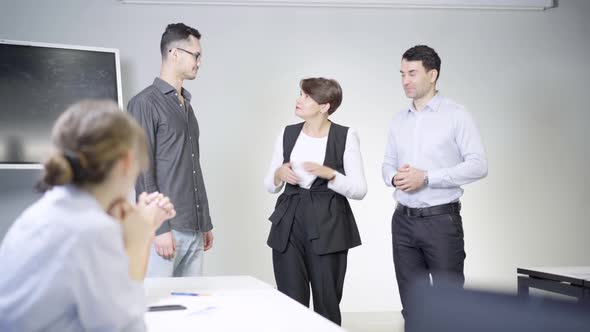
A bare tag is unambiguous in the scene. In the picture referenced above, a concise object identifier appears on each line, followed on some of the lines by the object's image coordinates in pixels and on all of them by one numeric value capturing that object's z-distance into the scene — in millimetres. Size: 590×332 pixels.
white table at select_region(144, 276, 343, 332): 1751
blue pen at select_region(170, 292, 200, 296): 2225
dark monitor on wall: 4426
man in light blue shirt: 3379
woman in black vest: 3270
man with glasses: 2977
